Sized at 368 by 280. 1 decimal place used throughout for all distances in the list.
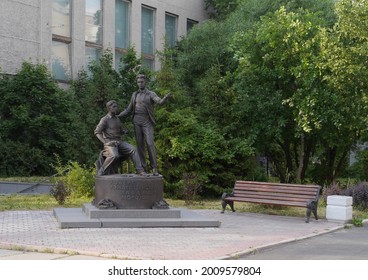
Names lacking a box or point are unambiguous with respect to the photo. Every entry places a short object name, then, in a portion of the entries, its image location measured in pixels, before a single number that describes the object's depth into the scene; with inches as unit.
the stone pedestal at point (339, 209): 569.0
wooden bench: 576.7
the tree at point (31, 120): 1087.6
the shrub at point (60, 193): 672.4
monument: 493.0
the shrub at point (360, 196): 679.7
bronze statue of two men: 549.6
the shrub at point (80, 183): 765.3
